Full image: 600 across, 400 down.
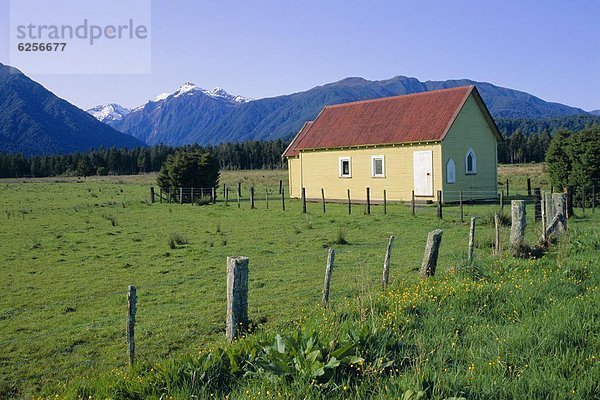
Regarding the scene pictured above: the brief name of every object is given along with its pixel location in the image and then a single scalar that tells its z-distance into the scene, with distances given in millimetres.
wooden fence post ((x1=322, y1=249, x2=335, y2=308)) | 8634
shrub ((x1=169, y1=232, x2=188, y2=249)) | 18422
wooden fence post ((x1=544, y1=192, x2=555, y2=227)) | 13820
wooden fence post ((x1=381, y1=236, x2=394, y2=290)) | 9639
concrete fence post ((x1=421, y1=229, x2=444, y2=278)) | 10109
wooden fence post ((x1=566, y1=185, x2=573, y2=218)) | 22000
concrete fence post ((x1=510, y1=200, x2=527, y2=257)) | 11406
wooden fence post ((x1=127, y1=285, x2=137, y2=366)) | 6762
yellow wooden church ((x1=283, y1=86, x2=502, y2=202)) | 31469
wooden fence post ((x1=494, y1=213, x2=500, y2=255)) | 11975
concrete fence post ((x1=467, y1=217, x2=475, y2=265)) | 10947
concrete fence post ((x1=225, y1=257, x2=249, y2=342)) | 6918
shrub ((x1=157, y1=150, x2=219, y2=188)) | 40844
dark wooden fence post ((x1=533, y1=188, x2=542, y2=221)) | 20828
